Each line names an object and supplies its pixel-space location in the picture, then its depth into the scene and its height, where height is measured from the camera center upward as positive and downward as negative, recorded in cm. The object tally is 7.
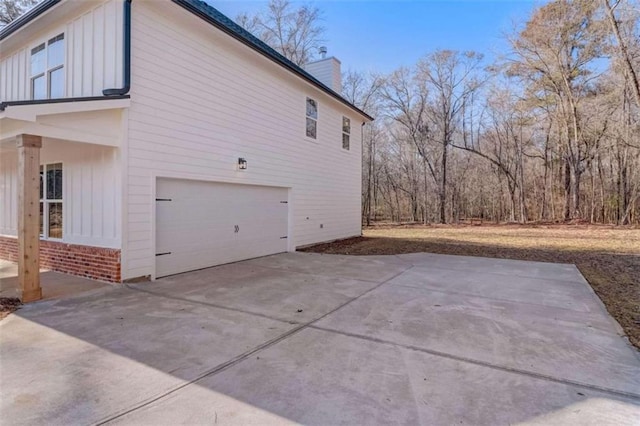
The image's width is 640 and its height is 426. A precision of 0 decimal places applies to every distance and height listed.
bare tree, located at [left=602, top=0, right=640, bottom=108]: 1251 +612
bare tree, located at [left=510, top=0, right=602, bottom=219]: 1688 +765
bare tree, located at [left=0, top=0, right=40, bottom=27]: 1321 +759
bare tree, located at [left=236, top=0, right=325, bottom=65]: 1962 +1037
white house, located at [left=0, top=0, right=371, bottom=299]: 536 +117
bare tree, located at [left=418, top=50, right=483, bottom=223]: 2128 +757
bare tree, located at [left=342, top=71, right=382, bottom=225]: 2243 +707
